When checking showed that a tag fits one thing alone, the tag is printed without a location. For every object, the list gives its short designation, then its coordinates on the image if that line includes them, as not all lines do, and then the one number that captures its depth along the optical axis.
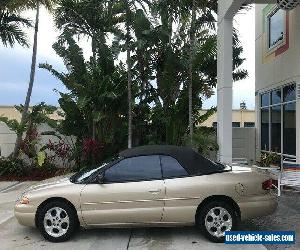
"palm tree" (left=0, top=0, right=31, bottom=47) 15.85
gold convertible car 7.04
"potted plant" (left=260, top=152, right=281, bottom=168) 14.38
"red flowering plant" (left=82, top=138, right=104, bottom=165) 14.53
